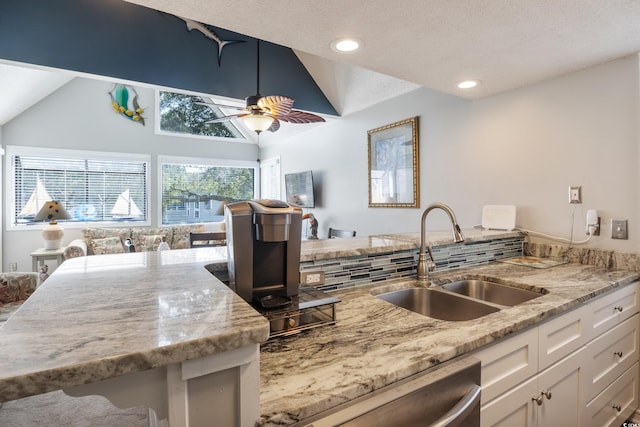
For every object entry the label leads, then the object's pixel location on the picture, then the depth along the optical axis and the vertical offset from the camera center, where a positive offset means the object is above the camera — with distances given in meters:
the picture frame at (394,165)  3.17 +0.41
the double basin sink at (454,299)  1.36 -0.45
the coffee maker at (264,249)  0.98 -0.15
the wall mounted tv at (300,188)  4.83 +0.26
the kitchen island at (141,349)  0.43 -0.21
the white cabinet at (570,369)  1.03 -0.66
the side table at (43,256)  3.98 -0.64
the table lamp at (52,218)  4.10 -0.15
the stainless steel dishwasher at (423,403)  0.67 -0.47
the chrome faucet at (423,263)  1.52 -0.29
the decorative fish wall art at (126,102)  5.05 +1.66
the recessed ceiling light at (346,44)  1.60 +0.83
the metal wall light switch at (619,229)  1.85 -0.16
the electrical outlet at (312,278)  1.19 -0.28
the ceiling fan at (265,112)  2.58 +0.82
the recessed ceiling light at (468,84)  2.16 +0.83
